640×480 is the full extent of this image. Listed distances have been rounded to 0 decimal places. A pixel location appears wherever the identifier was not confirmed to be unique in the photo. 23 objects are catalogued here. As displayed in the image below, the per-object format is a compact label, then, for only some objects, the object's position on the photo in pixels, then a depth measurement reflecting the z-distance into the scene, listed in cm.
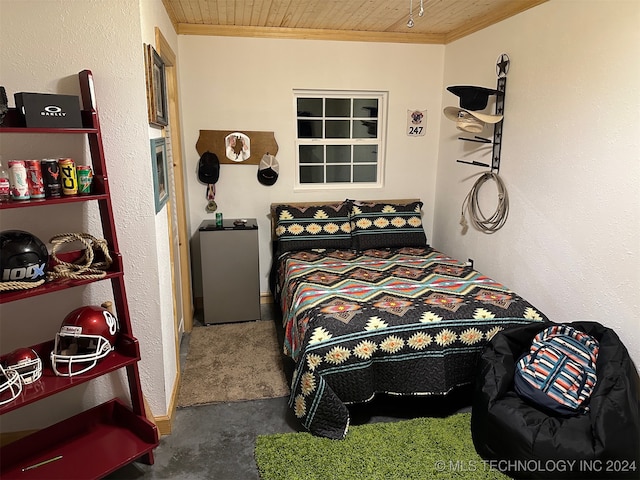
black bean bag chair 180
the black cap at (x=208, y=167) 370
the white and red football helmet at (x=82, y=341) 178
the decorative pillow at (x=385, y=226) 379
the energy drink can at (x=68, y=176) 170
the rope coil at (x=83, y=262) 171
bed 221
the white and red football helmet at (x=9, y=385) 161
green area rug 198
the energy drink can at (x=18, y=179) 160
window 400
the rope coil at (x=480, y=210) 316
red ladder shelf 168
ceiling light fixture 286
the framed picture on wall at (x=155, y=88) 207
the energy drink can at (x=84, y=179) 175
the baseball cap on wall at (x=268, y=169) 384
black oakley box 160
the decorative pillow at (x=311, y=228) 373
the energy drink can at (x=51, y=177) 167
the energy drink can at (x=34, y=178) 164
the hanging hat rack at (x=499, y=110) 309
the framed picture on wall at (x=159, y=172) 216
